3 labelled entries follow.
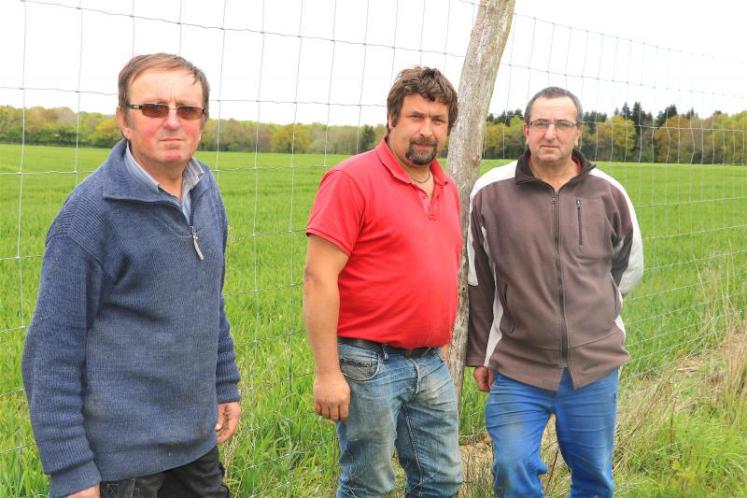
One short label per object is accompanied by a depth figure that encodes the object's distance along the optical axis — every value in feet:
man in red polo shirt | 8.76
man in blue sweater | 6.36
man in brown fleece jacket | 10.55
